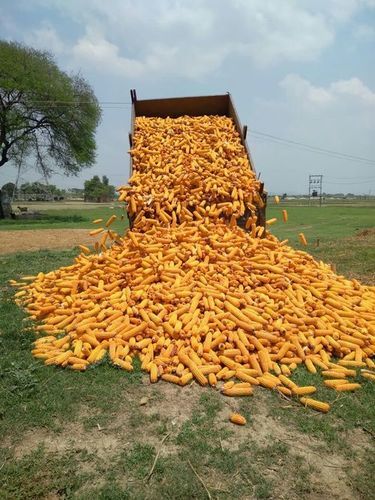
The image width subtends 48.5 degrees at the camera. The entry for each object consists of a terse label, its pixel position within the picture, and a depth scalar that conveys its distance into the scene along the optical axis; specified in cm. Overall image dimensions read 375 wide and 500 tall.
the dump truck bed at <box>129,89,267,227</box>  1041
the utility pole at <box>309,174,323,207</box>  8201
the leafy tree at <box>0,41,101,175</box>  3066
